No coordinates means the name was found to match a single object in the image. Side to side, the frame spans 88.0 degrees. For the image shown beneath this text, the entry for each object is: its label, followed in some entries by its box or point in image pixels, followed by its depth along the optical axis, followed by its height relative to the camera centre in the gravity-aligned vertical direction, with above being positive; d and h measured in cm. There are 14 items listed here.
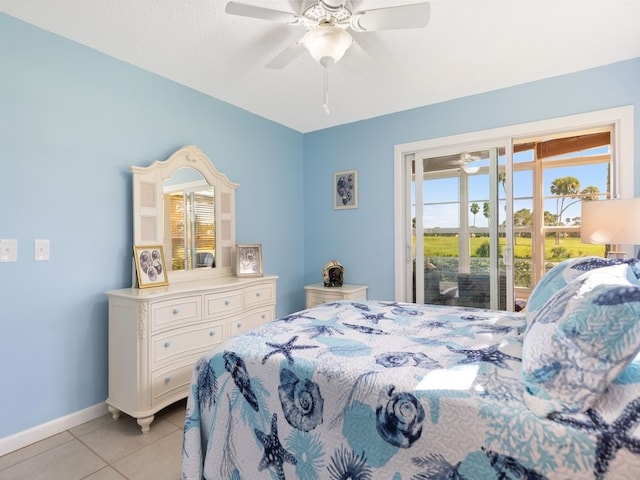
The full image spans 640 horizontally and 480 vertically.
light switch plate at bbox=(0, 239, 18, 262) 188 -5
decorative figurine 361 -39
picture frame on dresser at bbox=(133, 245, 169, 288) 235 -19
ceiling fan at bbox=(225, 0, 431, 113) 159 +111
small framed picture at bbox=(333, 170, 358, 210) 373 +57
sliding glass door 303 +12
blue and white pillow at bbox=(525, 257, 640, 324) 147 -17
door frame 246 +78
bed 83 -48
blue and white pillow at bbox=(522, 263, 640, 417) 82 -29
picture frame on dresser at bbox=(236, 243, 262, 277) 310 -20
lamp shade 209 +10
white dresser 206 -66
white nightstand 337 -57
